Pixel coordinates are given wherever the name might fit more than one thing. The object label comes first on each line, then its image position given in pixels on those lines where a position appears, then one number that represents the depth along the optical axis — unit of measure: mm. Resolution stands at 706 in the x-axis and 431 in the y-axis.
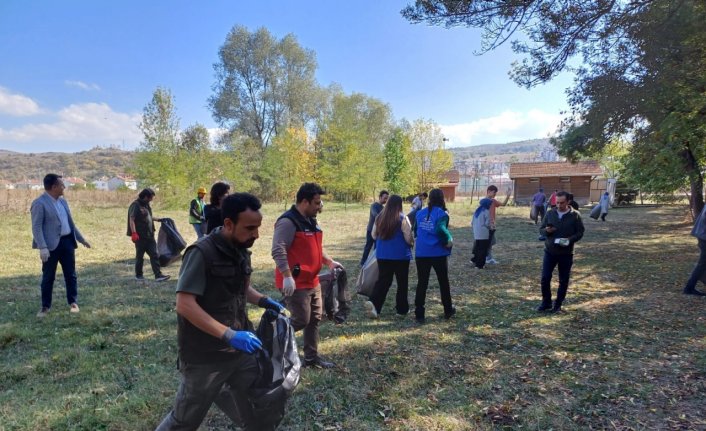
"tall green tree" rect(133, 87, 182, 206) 22359
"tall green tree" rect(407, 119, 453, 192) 39594
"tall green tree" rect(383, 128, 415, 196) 35719
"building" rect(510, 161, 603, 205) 39344
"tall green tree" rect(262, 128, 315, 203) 27094
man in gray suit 5156
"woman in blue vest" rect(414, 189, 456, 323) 5418
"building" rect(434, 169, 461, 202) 49044
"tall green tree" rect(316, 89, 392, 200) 30562
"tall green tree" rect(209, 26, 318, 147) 39531
